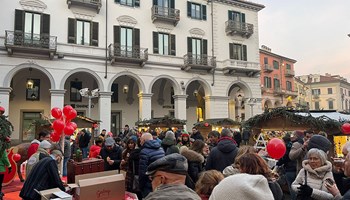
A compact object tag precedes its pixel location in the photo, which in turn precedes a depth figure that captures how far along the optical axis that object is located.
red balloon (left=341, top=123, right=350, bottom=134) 7.73
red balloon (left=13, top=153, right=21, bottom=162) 9.48
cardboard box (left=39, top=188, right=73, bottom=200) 3.76
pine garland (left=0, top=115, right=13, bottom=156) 5.99
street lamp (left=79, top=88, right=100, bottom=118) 15.30
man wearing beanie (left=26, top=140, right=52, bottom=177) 4.99
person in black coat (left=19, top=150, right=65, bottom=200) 4.11
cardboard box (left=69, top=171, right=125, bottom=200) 4.21
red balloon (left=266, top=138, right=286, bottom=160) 4.97
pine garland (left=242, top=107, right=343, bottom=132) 8.18
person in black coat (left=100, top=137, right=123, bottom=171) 6.81
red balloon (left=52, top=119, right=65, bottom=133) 6.90
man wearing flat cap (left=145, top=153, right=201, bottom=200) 2.04
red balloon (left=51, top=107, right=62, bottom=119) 7.60
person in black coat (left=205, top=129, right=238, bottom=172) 5.05
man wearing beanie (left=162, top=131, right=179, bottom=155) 6.42
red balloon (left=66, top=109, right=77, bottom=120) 7.89
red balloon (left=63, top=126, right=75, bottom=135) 7.39
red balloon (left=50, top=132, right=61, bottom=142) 7.37
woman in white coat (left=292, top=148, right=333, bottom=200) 3.41
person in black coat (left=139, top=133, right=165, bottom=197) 4.77
